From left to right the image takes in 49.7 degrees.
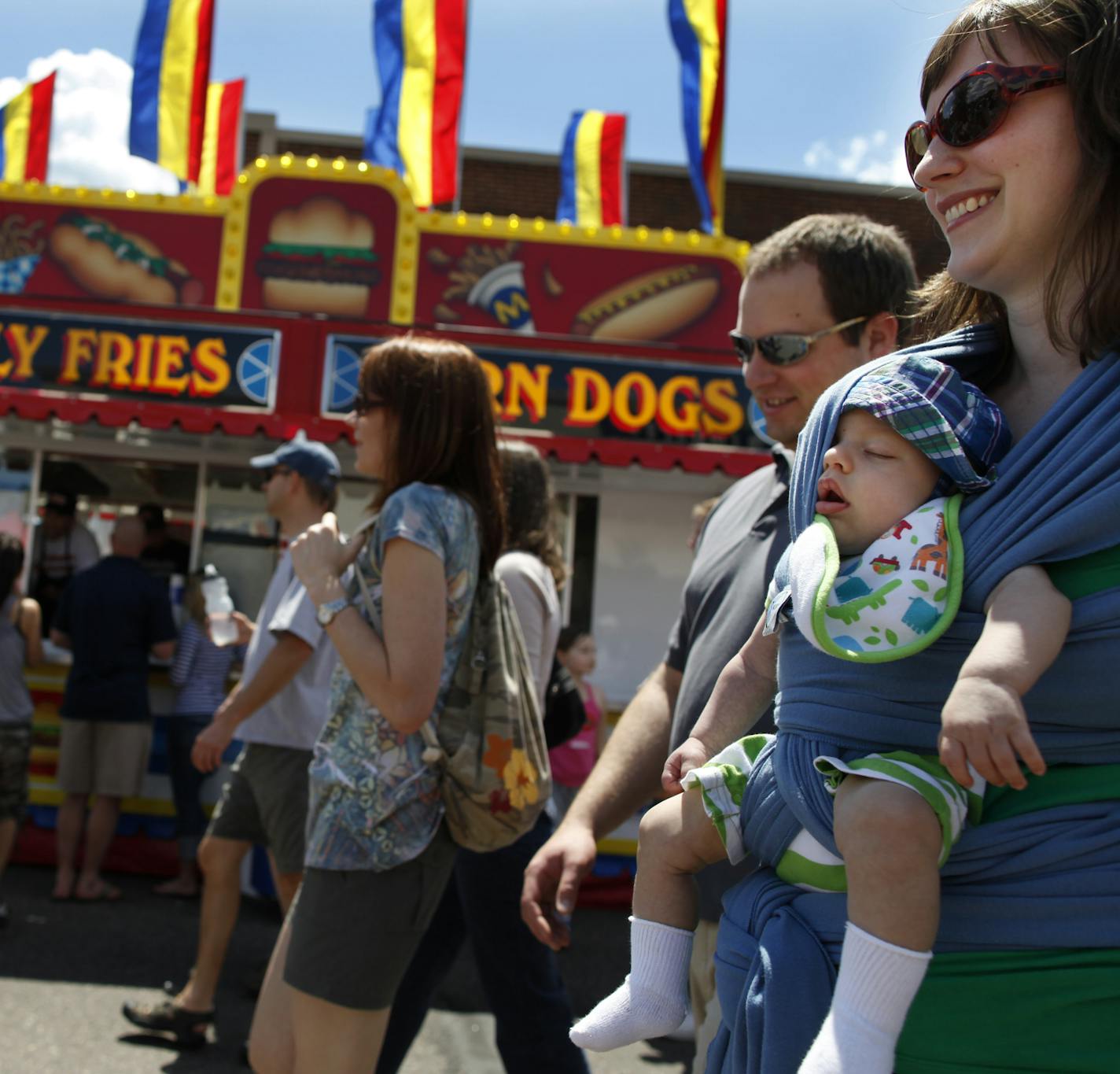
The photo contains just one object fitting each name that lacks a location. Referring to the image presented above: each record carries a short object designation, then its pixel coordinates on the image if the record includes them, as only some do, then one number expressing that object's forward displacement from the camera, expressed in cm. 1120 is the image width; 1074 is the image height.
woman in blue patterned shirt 228
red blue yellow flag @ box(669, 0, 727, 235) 910
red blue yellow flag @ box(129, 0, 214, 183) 895
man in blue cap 397
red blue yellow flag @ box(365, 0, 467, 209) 905
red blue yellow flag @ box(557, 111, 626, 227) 1098
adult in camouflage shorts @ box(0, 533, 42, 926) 560
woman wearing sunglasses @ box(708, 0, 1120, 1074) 99
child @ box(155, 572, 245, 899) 646
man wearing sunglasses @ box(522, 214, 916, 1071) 209
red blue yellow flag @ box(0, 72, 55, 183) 1013
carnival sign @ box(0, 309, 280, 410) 746
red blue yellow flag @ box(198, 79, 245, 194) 1093
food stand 766
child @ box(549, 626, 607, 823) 584
